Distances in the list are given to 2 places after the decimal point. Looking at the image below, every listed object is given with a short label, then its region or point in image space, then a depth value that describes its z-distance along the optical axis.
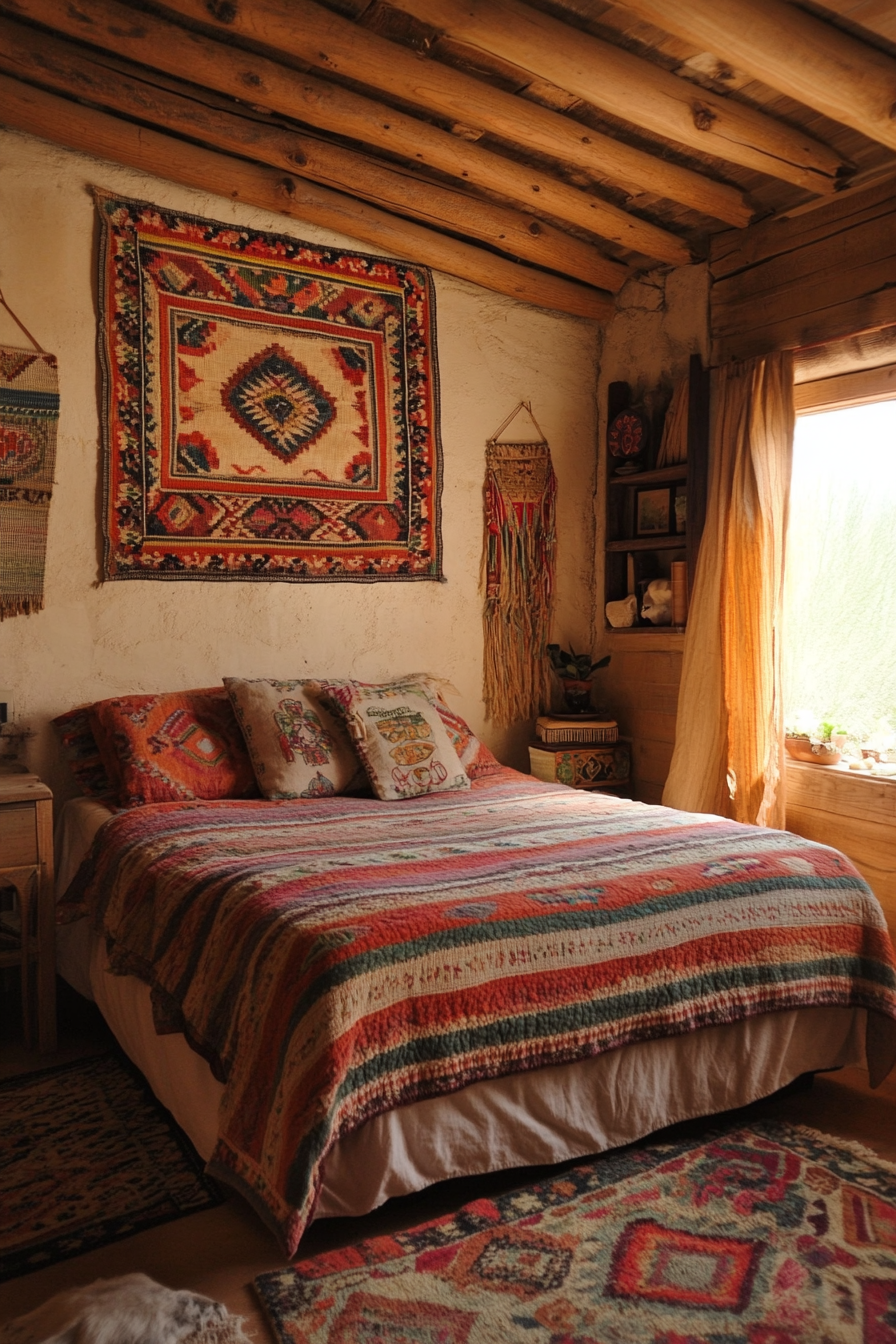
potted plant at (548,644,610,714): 4.11
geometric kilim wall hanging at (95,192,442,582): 3.38
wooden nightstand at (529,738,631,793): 3.89
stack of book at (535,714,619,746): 3.96
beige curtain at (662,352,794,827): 3.42
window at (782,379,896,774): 3.31
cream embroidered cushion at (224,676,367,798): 3.10
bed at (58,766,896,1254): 1.79
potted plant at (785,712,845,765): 3.38
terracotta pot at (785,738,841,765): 3.37
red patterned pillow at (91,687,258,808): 2.98
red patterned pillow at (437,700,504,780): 3.56
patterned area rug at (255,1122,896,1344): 1.64
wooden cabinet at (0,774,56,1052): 2.71
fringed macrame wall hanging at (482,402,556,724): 4.12
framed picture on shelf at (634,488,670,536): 4.01
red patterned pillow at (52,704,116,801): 3.16
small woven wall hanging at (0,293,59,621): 3.16
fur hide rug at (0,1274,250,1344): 1.56
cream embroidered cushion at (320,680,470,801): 3.16
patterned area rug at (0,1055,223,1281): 1.91
